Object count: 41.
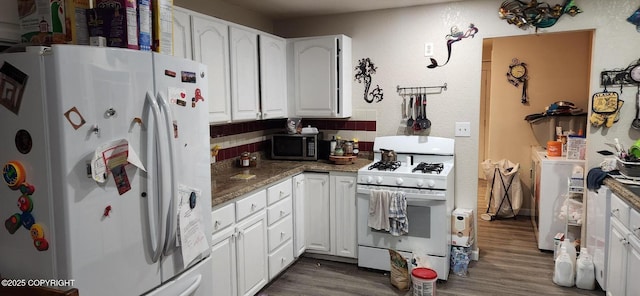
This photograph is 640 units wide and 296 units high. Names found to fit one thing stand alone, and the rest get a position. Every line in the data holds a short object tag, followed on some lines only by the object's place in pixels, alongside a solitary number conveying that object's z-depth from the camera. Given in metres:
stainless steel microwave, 3.85
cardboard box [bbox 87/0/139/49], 1.64
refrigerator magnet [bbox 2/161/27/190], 1.45
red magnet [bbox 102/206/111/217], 1.53
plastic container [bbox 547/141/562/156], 3.90
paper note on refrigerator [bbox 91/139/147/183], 1.48
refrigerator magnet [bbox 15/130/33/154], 1.44
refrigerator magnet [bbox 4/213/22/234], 1.48
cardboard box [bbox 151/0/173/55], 1.79
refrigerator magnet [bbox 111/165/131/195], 1.55
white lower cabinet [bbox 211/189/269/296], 2.45
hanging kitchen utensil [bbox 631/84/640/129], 3.07
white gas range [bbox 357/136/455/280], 3.14
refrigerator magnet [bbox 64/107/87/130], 1.41
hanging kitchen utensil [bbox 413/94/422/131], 3.73
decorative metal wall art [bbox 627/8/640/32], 3.04
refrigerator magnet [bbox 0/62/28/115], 1.42
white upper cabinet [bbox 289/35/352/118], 3.74
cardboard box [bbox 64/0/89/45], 1.61
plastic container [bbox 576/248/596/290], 3.04
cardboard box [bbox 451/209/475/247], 3.43
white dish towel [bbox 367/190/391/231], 3.22
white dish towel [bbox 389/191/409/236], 3.17
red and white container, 2.89
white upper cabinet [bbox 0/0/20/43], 1.55
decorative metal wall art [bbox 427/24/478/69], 3.49
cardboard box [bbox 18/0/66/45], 1.58
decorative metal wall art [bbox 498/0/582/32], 3.22
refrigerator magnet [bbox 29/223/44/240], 1.45
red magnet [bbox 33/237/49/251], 1.45
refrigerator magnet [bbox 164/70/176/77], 1.76
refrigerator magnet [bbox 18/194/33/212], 1.46
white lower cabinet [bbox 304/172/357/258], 3.51
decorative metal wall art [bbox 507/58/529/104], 5.01
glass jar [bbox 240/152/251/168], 3.57
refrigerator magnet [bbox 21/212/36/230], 1.46
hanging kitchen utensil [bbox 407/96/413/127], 3.78
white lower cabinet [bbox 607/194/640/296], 2.23
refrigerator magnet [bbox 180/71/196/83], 1.87
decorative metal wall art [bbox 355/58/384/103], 3.90
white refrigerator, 1.41
